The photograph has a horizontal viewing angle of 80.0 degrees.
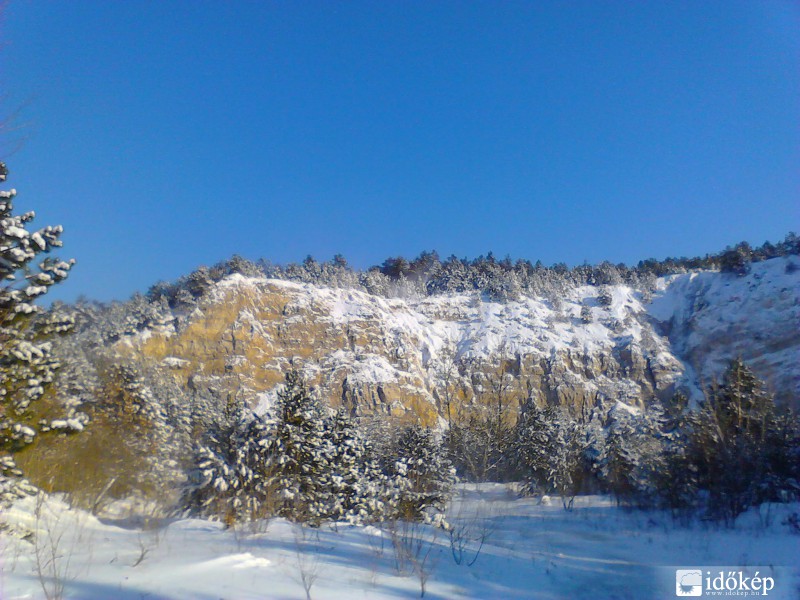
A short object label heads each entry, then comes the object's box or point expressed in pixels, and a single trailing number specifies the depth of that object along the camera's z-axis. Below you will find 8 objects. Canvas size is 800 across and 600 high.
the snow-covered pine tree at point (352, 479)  13.77
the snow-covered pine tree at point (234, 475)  9.41
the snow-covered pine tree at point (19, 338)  6.61
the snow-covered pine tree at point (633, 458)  16.91
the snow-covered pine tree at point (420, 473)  14.86
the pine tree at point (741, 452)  11.50
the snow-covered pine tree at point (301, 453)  12.07
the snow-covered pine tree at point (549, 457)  27.50
